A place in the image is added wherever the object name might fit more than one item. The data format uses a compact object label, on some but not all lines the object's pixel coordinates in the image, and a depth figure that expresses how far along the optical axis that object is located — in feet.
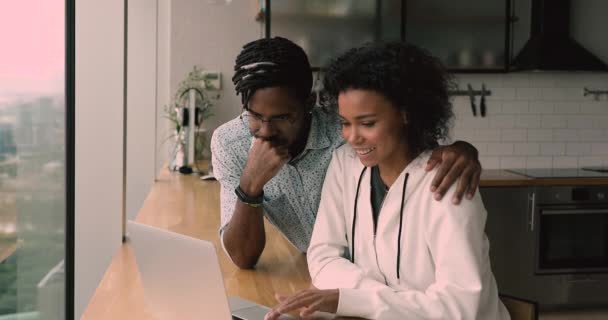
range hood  14.10
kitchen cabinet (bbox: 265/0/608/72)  13.76
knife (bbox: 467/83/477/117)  14.85
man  4.99
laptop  3.48
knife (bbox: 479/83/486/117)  14.90
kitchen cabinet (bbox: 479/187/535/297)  12.91
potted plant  13.42
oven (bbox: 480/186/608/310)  12.94
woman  3.84
